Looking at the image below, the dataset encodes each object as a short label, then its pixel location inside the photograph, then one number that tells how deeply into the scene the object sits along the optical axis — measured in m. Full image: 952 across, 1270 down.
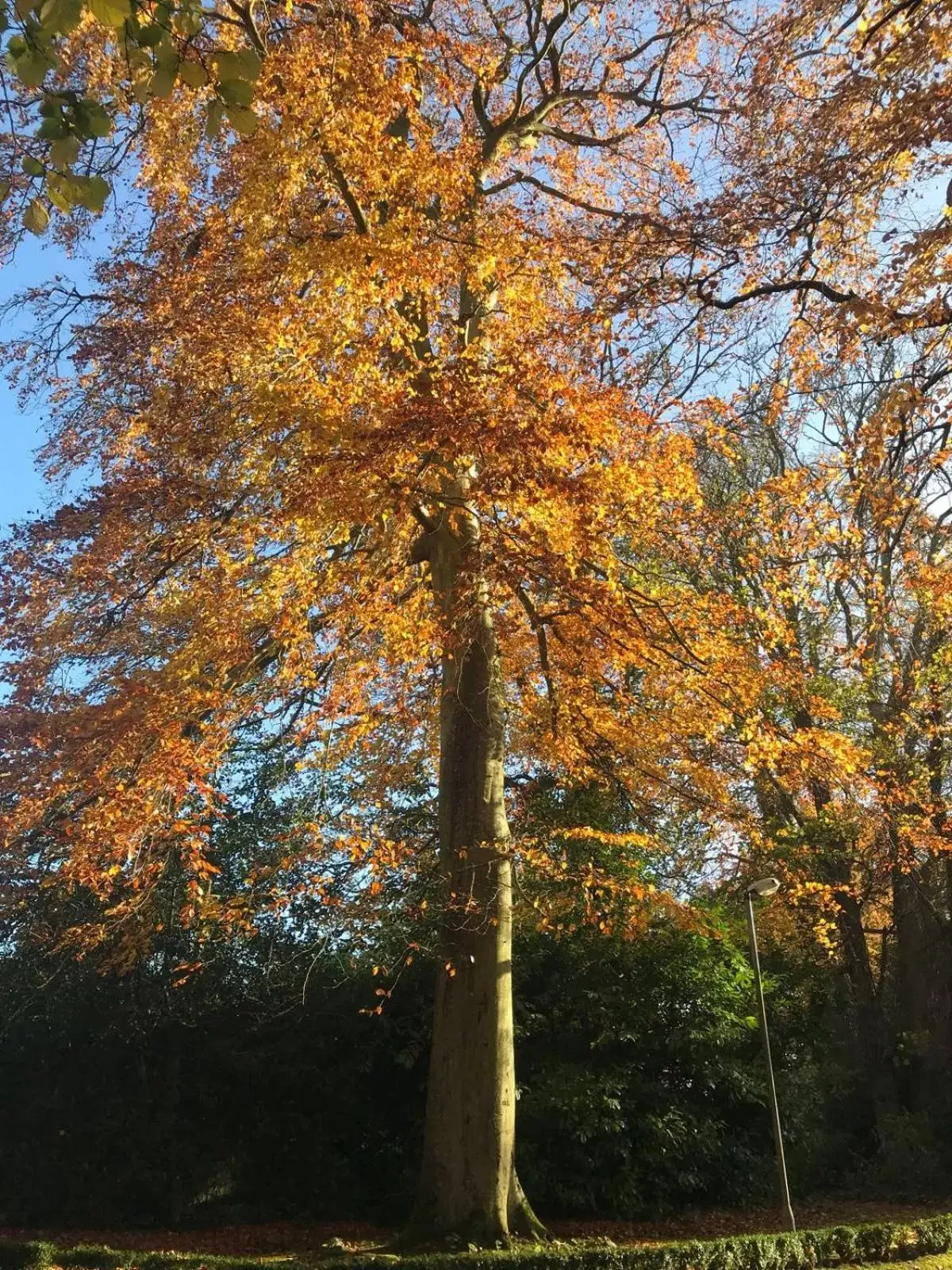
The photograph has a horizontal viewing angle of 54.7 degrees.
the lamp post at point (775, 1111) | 8.90
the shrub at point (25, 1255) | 7.00
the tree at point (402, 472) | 7.06
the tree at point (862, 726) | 12.29
